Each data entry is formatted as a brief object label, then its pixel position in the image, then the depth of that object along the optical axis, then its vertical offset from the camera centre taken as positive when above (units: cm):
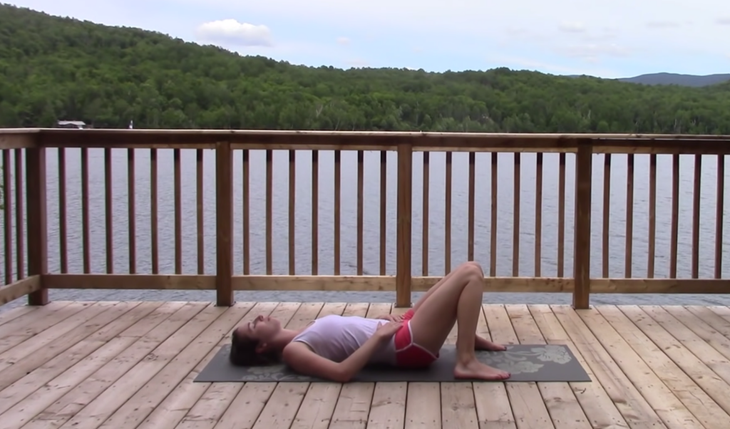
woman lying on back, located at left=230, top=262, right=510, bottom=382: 287 -71
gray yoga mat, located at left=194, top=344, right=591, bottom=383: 291 -86
